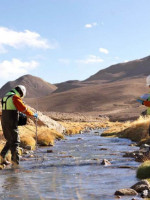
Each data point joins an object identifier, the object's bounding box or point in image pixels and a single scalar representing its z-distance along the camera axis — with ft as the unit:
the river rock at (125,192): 31.60
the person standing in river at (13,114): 46.83
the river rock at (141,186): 32.57
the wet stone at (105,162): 50.23
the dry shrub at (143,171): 38.99
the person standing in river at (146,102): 45.09
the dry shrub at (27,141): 73.04
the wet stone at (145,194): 30.90
